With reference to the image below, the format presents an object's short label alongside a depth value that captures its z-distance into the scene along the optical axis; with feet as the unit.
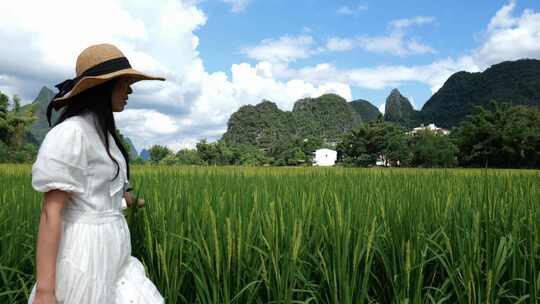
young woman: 3.82
